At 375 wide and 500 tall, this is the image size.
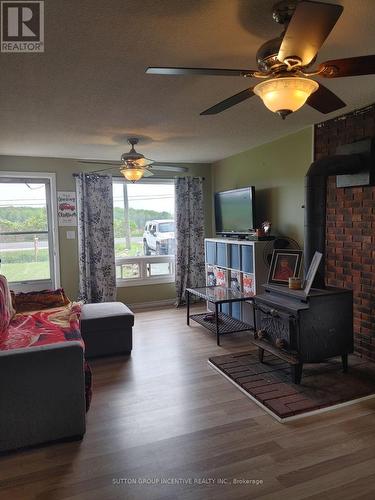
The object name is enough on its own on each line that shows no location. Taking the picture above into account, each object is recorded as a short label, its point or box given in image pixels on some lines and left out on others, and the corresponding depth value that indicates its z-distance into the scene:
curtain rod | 5.10
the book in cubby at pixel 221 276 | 4.87
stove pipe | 3.08
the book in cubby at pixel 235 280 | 4.55
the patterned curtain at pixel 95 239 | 5.12
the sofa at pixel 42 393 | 2.07
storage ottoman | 3.50
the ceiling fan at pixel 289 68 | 1.35
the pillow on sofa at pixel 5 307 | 3.02
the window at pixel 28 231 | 4.95
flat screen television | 4.56
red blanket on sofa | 2.65
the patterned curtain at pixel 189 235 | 5.72
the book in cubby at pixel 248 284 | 4.26
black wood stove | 2.75
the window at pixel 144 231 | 5.60
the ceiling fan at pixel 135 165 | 3.79
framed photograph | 3.33
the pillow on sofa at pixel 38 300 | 3.83
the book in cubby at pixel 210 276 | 5.18
